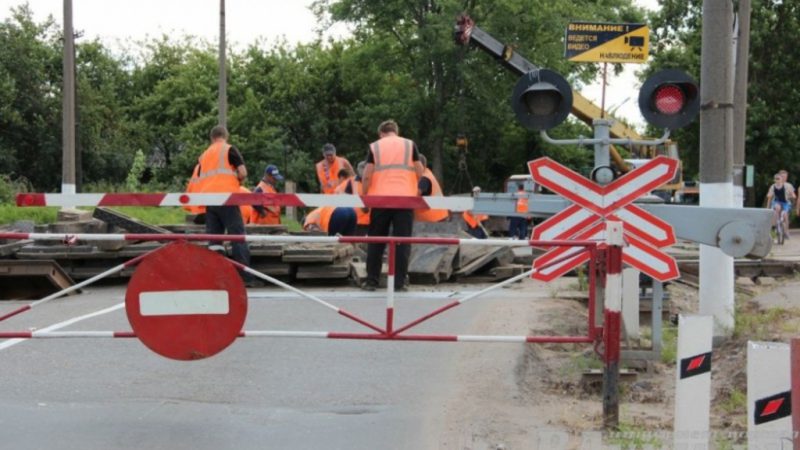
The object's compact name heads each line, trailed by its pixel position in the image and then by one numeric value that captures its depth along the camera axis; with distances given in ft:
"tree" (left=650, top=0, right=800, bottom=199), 129.59
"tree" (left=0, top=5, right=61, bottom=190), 132.77
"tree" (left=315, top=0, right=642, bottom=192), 140.05
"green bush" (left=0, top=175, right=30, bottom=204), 90.84
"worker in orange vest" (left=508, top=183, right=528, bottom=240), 82.44
